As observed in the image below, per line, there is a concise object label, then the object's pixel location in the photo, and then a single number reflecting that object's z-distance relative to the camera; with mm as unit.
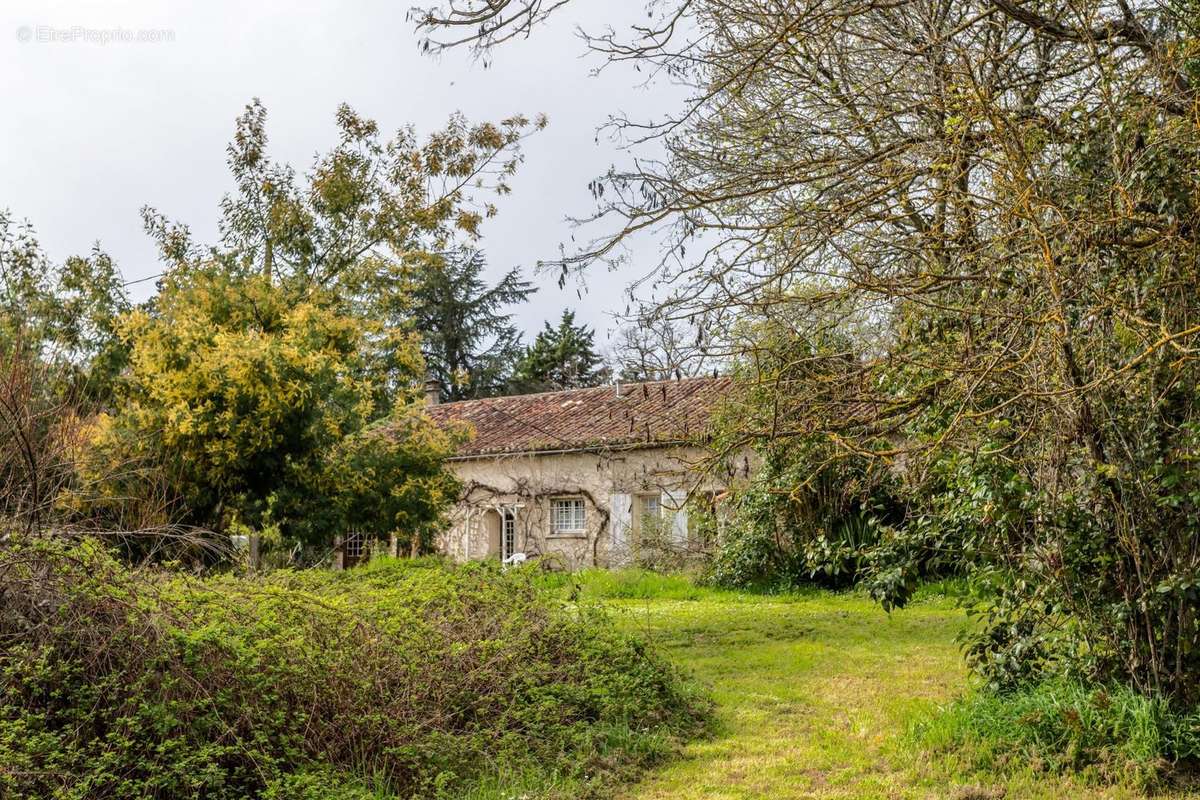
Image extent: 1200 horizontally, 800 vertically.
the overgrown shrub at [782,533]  16172
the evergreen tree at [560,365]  39500
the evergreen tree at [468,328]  40344
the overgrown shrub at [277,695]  4832
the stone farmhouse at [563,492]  21188
